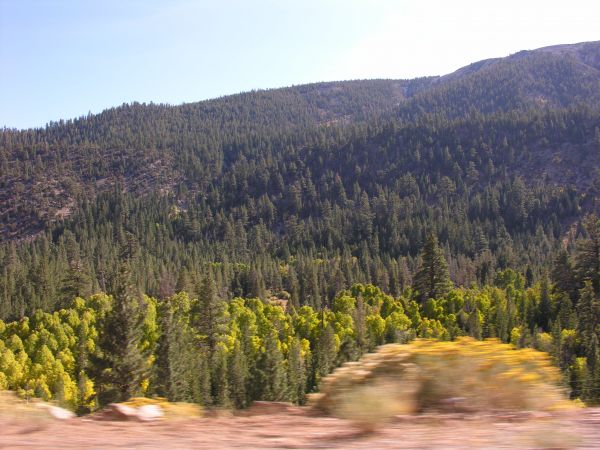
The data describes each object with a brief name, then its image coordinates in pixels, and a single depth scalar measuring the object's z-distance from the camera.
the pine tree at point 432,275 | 62.22
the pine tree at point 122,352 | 29.72
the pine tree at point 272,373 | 39.69
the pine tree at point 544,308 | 64.38
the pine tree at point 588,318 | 39.06
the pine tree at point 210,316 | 51.28
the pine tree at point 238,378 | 41.50
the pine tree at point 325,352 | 48.02
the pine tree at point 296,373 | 44.53
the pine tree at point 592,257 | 50.86
